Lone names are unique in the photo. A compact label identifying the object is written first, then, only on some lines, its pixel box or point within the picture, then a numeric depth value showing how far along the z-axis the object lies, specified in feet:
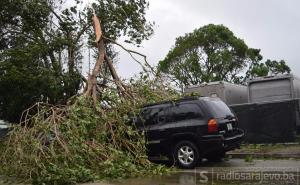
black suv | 25.26
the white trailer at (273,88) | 38.07
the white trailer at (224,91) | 41.22
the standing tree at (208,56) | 95.23
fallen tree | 23.11
